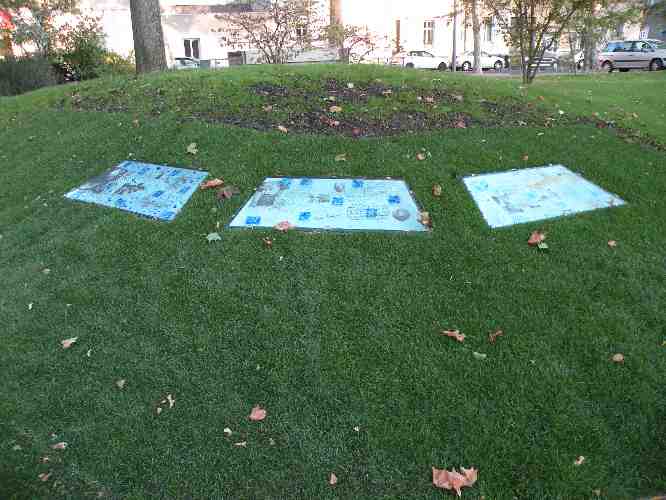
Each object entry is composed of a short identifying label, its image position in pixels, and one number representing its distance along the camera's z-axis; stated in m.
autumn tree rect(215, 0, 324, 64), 12.94
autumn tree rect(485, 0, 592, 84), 10.14
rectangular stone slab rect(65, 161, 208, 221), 5.59
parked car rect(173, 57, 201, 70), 28.88
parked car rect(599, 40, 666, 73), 24.16
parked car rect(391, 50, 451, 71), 30.89
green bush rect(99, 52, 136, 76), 16.22
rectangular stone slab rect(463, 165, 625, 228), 5.12
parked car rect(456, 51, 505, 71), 32.81
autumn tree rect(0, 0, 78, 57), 18.42
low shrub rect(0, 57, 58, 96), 14.35
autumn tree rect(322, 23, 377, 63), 14.81
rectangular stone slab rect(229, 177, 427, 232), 5.00
